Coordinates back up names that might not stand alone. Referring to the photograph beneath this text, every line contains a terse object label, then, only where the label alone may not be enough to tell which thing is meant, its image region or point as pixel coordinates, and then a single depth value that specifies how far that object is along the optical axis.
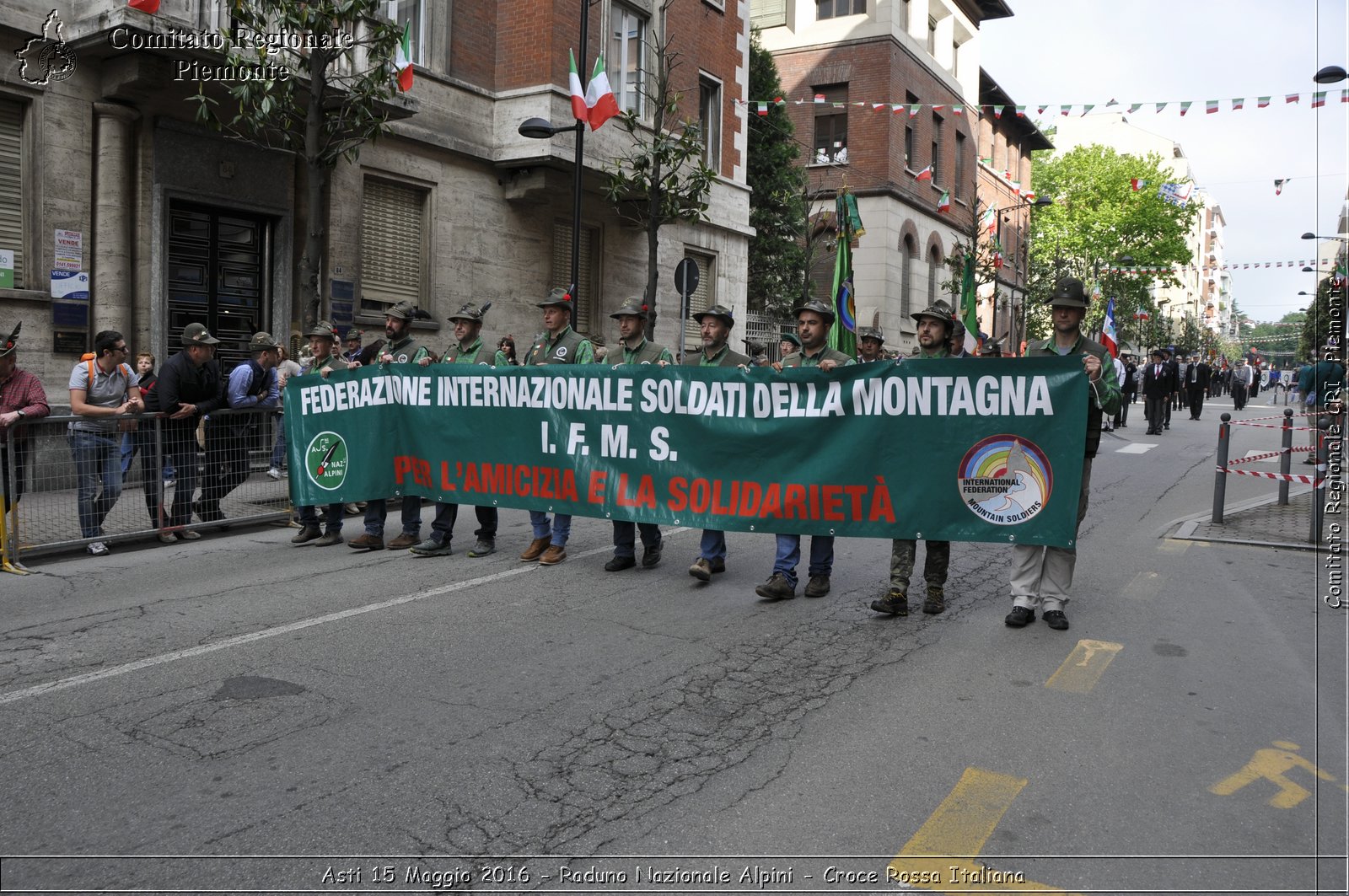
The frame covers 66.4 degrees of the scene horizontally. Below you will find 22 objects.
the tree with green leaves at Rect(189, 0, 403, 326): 11.61
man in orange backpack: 8.77
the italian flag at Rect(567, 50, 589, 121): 15.46
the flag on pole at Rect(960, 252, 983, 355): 12.19
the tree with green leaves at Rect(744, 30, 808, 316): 30.05
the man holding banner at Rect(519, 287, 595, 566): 8.15
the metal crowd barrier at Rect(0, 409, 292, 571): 8.38
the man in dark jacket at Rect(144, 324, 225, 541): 9.32
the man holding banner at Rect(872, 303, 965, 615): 6.45
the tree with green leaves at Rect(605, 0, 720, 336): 17.45
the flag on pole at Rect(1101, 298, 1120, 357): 11.68
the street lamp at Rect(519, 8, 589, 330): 15.17
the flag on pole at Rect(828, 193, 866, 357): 9.97
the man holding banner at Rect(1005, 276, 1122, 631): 6.16
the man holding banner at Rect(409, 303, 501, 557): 8.46
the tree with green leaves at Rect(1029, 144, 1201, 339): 56.19
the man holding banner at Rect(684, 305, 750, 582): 7.49
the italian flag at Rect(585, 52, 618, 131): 15.79
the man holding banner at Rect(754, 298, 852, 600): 6.87
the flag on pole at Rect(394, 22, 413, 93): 12.97
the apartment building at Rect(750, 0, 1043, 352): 34.16
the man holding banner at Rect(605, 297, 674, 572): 7.75
